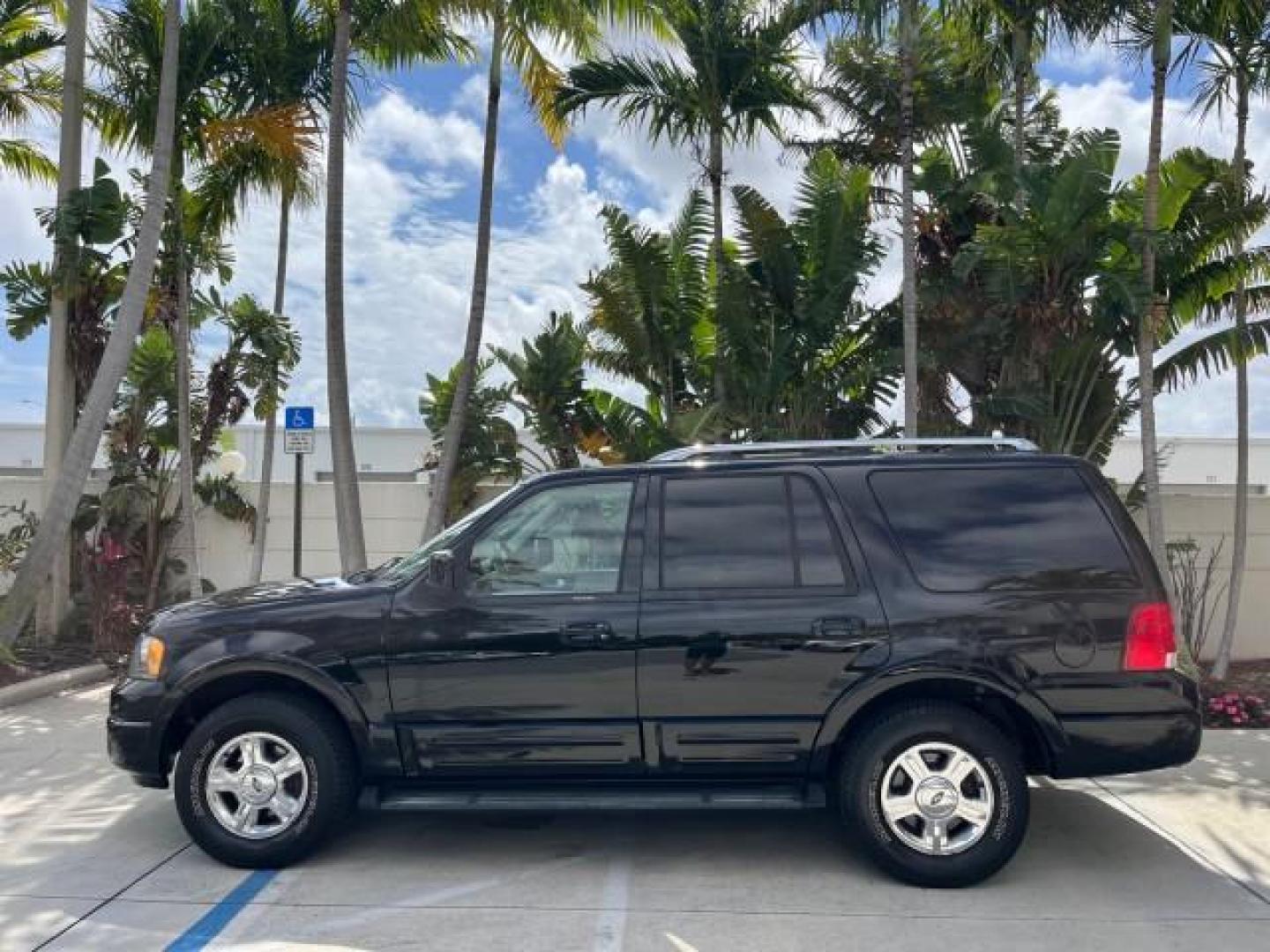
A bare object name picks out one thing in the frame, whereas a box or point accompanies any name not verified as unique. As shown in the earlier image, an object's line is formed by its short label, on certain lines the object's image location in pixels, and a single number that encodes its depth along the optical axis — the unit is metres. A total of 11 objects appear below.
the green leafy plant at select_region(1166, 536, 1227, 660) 10.55
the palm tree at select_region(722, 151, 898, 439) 11.20
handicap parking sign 11.28
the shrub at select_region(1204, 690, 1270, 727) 8.44
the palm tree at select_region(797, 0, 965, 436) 9.62
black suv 4.85
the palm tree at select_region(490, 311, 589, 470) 11.97
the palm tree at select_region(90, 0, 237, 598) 11.18
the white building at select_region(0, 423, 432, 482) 21.80
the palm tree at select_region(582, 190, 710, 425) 11.91
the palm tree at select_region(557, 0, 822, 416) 11.20
